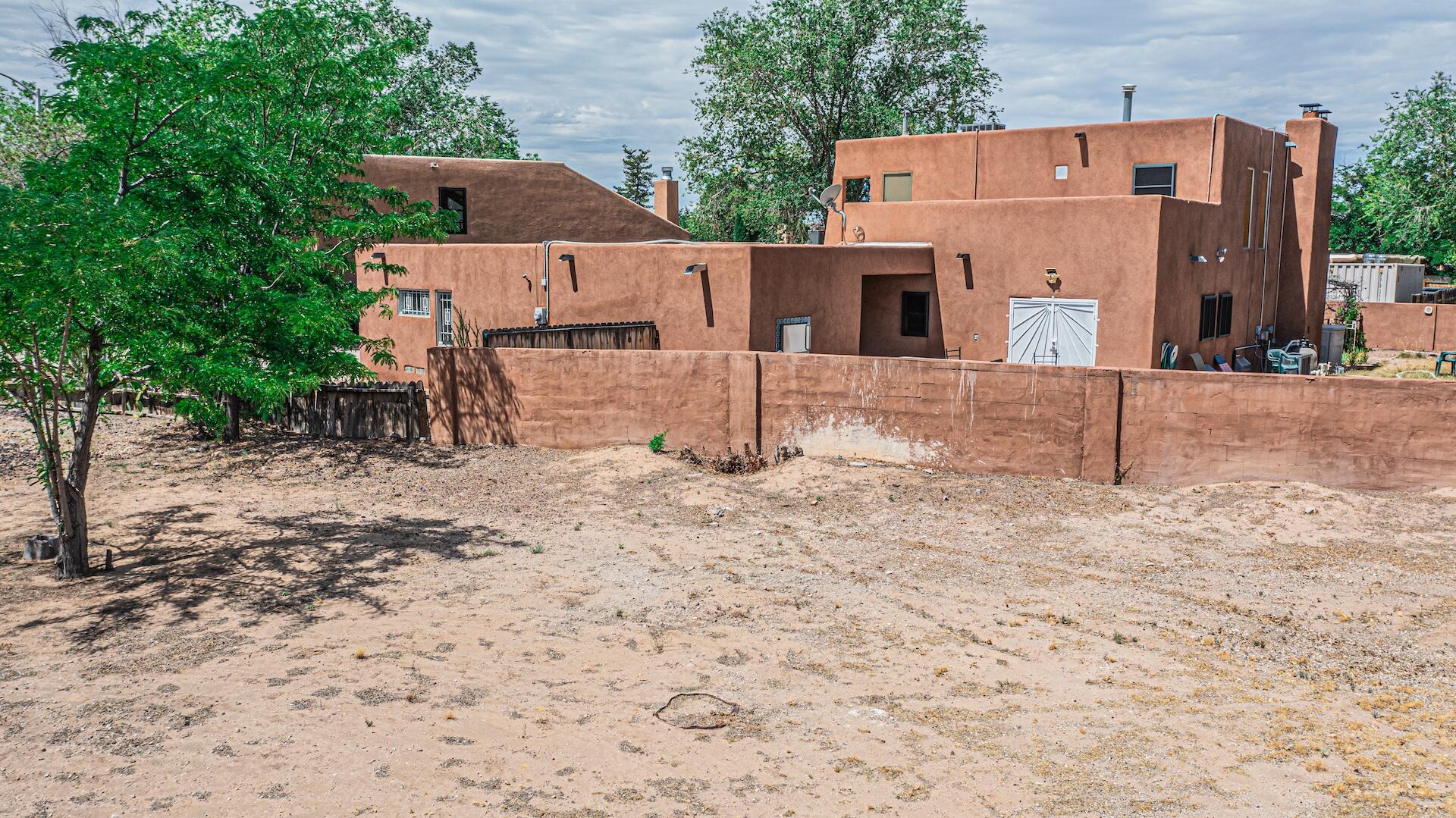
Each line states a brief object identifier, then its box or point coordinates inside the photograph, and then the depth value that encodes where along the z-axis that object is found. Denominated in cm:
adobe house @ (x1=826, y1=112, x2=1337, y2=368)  2077
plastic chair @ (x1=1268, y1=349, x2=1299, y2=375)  2548
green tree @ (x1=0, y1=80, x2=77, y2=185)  1748
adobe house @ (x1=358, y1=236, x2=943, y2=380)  1925
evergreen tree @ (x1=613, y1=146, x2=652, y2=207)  8625
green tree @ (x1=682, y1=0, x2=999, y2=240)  3912
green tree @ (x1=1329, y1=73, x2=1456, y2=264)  4169
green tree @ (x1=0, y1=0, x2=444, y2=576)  944
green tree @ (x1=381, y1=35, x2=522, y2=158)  4369
